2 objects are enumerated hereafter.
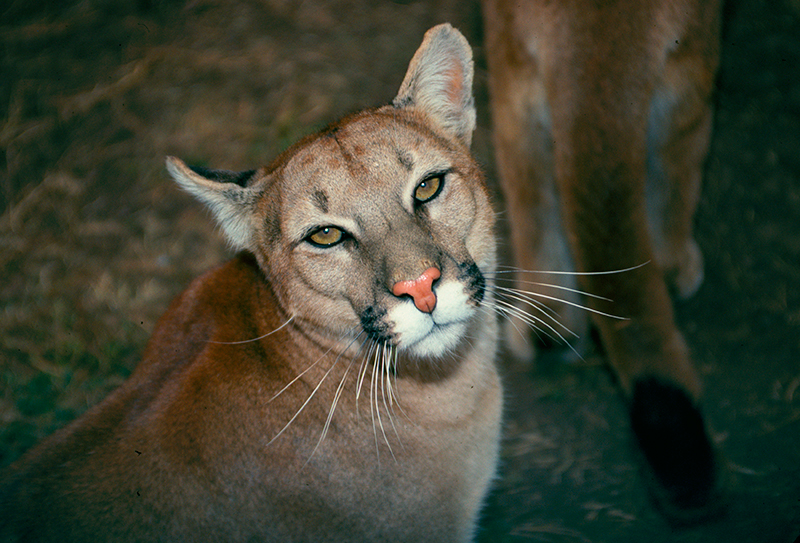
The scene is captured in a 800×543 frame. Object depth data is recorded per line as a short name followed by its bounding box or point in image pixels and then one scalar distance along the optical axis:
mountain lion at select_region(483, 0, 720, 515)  2.05
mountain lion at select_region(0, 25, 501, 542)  2.00
